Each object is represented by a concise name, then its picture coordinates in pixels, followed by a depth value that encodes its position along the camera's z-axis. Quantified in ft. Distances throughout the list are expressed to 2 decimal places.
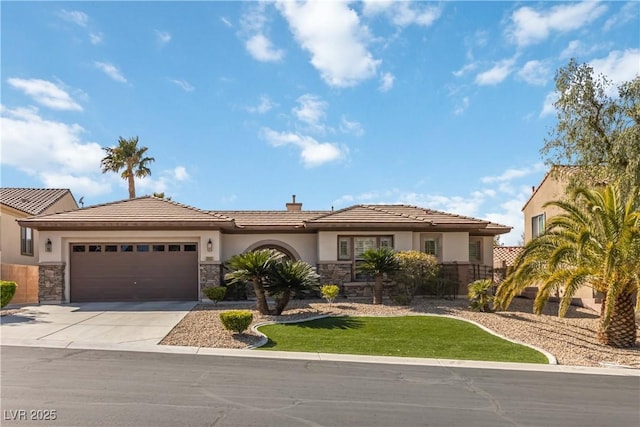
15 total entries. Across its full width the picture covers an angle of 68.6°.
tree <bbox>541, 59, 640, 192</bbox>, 50.90
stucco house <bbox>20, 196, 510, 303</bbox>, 62.13
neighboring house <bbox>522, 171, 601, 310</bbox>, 63.21
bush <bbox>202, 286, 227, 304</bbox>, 58.34
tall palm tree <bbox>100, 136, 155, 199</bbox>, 132.57
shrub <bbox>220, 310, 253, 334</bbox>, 40.11
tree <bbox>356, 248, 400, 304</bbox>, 57.41
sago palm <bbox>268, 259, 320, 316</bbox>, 48.80
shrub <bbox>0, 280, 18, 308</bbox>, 51.97
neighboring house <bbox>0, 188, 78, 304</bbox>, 67.82
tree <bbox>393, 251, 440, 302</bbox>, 58.75
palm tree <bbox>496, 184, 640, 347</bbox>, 40.70
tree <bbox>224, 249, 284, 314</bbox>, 48.83
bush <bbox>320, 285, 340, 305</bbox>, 58.18
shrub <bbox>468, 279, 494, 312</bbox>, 56.13
